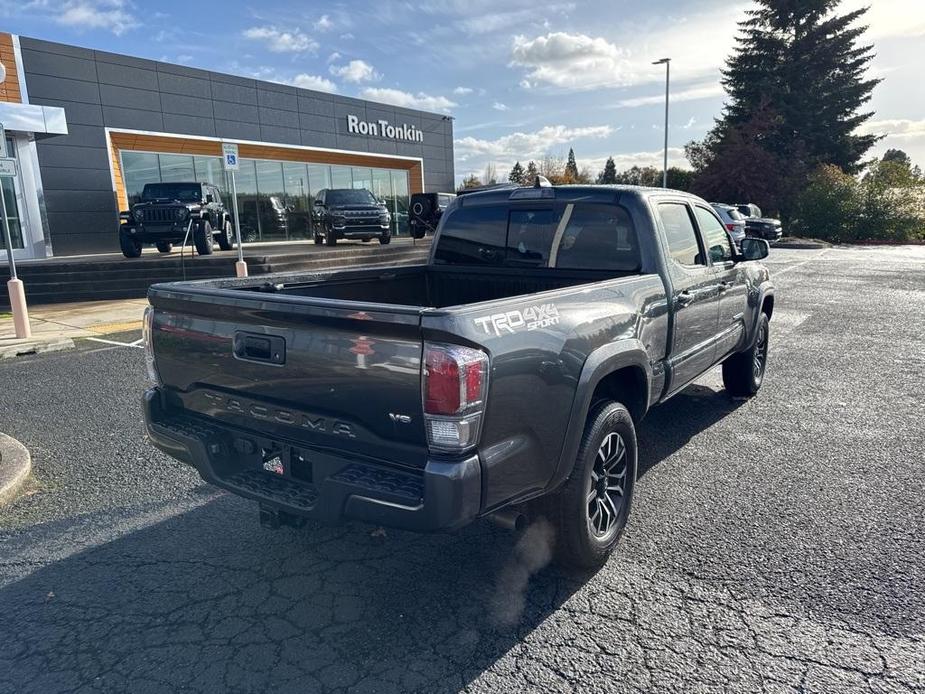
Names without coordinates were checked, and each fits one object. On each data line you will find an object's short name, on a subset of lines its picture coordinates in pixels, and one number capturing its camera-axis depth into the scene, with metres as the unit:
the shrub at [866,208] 31.55
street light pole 33.78
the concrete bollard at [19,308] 9.24
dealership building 19.14
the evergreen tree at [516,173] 75.38
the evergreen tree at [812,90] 41.66
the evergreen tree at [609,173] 79.82
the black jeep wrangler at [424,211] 24.27
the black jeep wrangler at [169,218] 15.48
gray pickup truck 2.38
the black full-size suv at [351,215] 20.14
